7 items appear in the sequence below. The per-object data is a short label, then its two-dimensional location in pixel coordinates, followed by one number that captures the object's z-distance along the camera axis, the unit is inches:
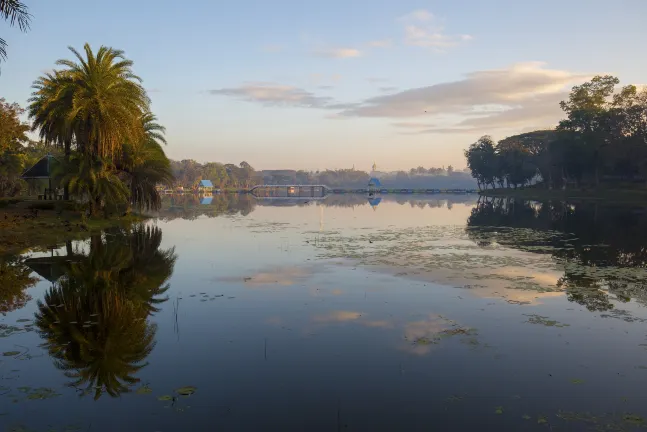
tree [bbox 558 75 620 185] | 4247.0
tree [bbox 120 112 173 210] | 2014.0
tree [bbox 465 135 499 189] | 6599.4
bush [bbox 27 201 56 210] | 1717.2
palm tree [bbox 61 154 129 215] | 1657.2
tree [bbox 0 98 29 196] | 2206.7
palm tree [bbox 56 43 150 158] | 1614.2
